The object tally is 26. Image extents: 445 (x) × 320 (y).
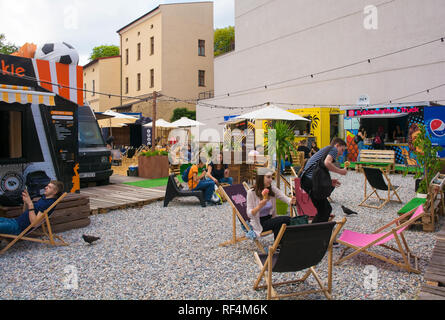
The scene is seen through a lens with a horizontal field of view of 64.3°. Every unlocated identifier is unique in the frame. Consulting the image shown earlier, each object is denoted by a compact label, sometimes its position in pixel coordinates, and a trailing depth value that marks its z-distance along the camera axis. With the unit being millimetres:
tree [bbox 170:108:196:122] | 29047
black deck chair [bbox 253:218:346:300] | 3025
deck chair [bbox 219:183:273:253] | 4875
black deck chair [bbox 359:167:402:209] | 7648
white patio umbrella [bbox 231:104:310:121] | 9594
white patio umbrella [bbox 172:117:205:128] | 17595
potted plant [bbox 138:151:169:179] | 11812
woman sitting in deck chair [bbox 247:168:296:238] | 4438
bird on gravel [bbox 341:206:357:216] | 6590
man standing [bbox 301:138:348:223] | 4711
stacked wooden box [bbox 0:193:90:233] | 5355
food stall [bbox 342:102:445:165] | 13102
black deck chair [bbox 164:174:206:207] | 7641
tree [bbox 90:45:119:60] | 51875
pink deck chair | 3830
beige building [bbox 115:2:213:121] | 30047
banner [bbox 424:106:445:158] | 12938
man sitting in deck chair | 4703
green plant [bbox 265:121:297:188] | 7301
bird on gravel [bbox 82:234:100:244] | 4902
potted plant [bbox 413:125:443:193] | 6699
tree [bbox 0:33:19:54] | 25502
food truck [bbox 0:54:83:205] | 6973
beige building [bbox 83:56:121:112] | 36125
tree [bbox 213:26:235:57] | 42475
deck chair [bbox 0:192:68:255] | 4637
